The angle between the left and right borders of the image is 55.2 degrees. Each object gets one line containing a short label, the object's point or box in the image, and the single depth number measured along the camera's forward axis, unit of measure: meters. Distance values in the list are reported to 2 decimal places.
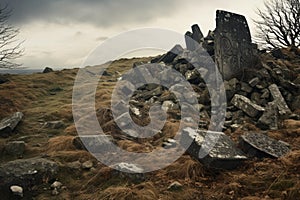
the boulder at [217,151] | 5.59
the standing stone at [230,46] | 10.90
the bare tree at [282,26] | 24.08
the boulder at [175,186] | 5.04
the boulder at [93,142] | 6.98
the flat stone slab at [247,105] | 8.99
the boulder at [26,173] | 5.14
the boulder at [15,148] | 7.09
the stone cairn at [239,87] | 8.68
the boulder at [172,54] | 15.71
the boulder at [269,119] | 8.36
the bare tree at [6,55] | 15.41
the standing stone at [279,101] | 9.19
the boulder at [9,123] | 8.88
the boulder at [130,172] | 5.43
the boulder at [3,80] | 18.40
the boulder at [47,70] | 24.88
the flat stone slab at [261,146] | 6.02
